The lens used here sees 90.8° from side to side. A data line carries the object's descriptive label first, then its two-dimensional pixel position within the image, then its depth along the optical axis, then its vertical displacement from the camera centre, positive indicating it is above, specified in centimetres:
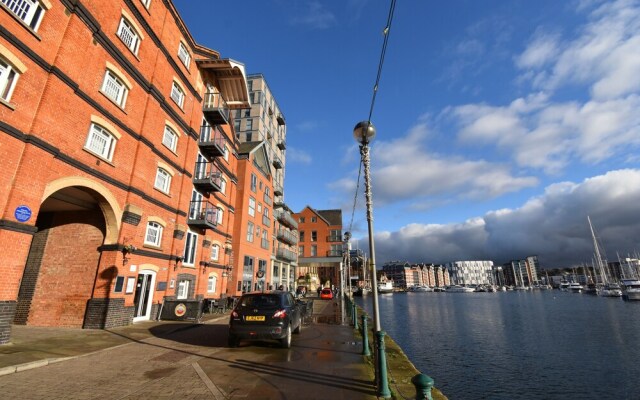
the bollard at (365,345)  914 -145
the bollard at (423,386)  382 -108
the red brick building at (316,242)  6357 +1023
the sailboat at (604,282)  8184 +333
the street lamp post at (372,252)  573 +82
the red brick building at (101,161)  912 +497
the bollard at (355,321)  1549 -136
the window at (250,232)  3070 +572
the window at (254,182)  3215 +1095
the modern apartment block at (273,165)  4096 +1800
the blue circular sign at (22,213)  888 +212
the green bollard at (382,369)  561 -132
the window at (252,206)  3133 +835
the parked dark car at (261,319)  932 -76
